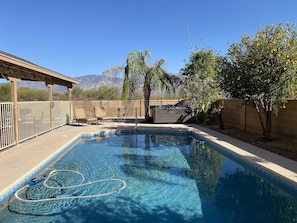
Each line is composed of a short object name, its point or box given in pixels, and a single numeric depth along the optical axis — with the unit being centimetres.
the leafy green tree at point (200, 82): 1280
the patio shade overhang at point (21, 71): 629
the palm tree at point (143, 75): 1509
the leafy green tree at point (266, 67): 676
